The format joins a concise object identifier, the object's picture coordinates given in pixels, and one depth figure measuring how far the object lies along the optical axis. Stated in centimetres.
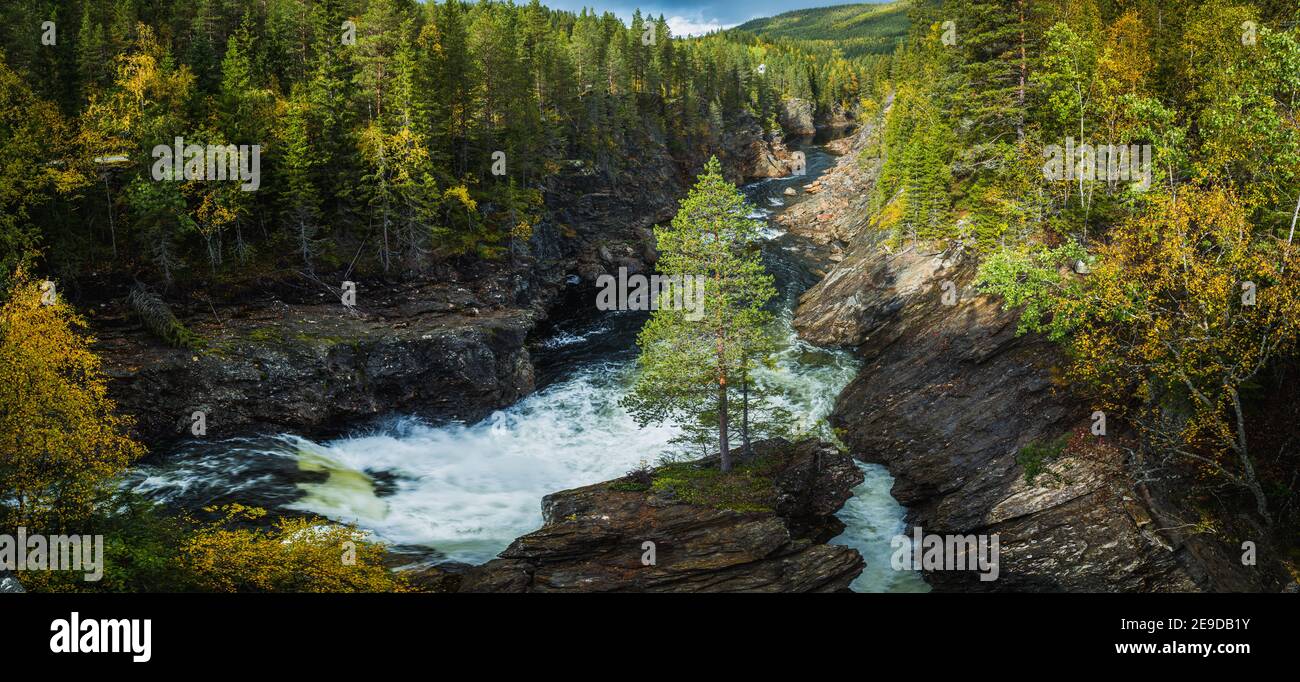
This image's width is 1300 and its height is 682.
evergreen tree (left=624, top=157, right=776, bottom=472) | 2544
